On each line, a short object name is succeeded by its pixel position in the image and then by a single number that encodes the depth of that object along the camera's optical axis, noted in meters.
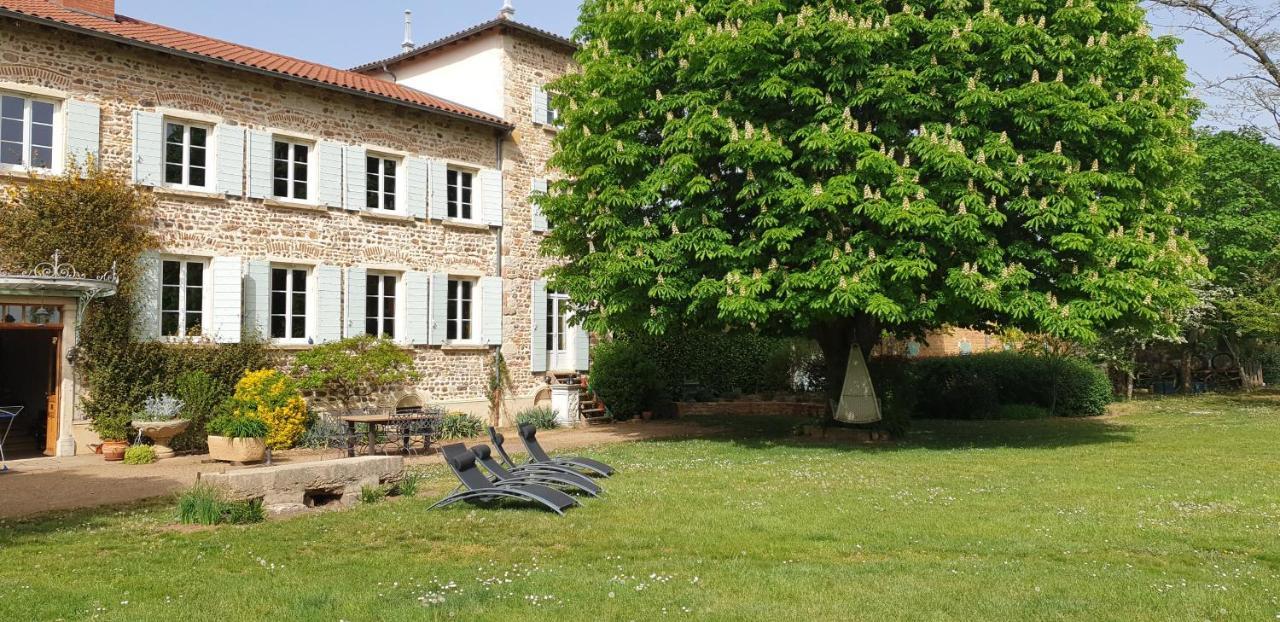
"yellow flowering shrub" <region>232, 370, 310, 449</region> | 14.89
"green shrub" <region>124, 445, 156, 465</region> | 13.54
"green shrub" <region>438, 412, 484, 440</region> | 18.12
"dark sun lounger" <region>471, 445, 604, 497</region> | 9.62
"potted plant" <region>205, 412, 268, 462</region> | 13.43
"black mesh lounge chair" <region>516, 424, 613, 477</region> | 10.98
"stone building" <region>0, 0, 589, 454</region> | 14.09
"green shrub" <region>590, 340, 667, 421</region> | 21.58
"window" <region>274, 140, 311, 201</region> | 17.00
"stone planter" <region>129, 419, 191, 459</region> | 13.87
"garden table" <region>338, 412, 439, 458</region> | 14.02
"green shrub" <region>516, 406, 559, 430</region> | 20.20
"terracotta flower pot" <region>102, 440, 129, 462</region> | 13.71
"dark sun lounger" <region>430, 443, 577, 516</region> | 8.70
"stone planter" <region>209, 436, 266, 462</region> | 13.53
